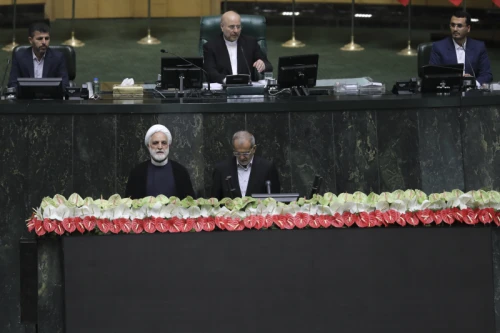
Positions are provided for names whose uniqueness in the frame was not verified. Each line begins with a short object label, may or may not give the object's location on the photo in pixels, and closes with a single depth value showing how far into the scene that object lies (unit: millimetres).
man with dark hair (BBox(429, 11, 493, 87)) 19609
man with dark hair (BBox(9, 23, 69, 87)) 19406
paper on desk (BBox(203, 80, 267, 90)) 18844
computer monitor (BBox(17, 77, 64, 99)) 17547
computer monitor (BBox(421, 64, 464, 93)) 17953
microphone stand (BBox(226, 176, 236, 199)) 14148
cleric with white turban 15266
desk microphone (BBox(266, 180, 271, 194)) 13852
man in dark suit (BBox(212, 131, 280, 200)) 15461
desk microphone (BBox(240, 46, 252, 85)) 19656
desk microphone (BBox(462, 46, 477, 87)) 19594
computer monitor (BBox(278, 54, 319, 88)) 18781
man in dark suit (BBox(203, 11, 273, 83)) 20172
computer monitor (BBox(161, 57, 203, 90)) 18750
